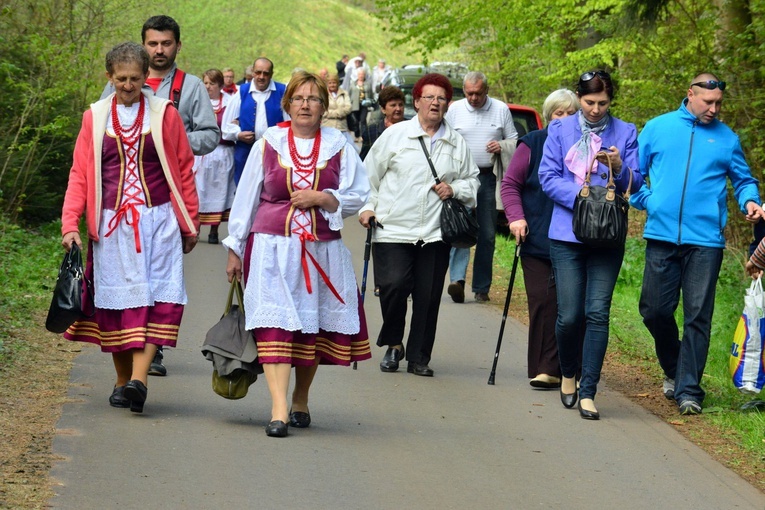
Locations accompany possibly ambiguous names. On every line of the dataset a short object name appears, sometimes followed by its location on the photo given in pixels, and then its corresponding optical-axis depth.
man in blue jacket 11.10
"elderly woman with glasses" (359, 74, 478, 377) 12.63
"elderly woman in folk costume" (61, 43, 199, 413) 9.93
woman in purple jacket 10.92
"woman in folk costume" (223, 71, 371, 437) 9.60
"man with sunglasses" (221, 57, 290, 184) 19.38
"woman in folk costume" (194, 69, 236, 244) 20.79
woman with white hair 12.13
